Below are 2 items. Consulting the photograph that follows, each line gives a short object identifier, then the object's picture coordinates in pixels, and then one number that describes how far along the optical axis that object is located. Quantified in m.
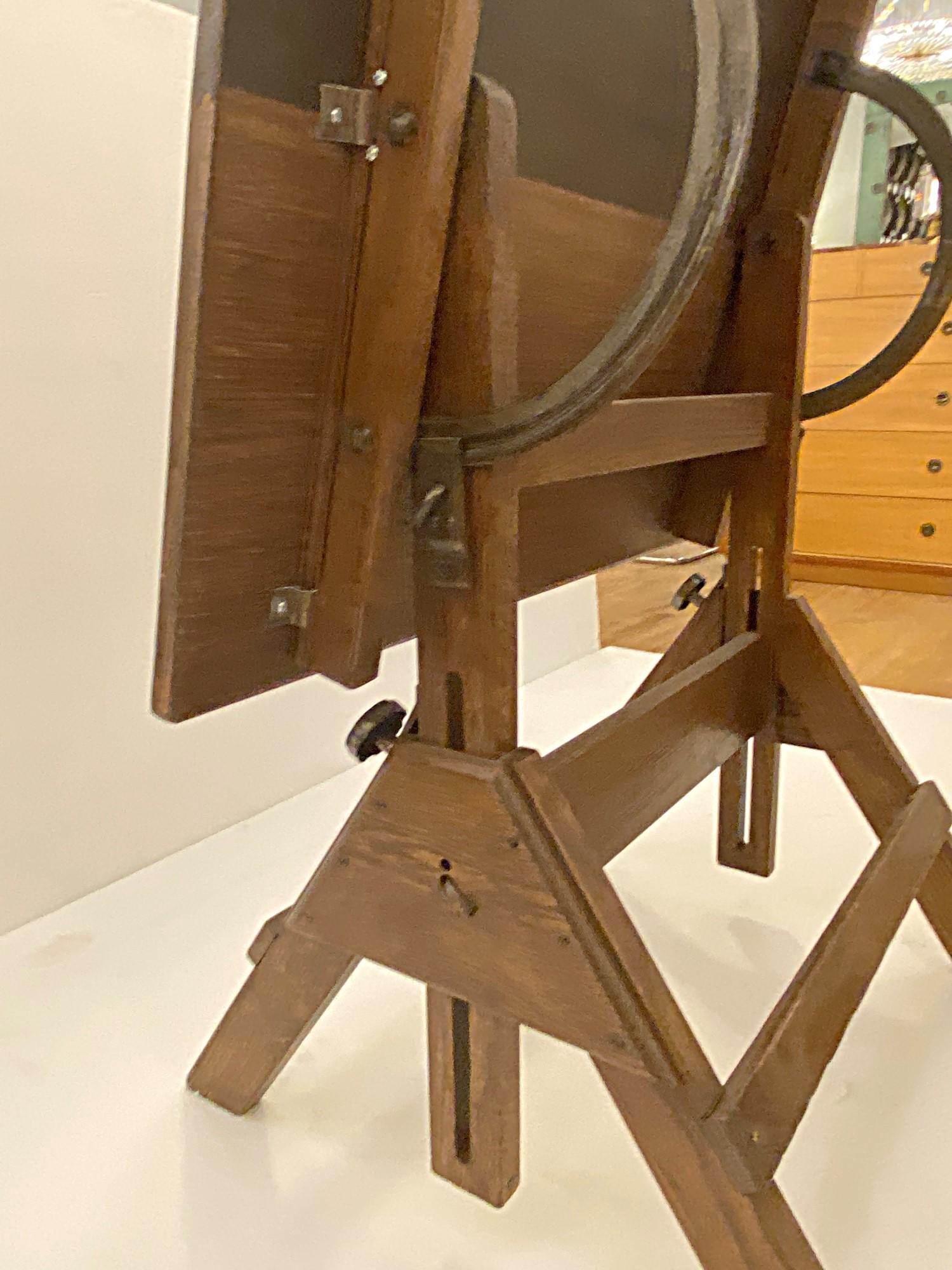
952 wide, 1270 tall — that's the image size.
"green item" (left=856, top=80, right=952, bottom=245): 3.35
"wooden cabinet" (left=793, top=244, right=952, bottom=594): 2.95
